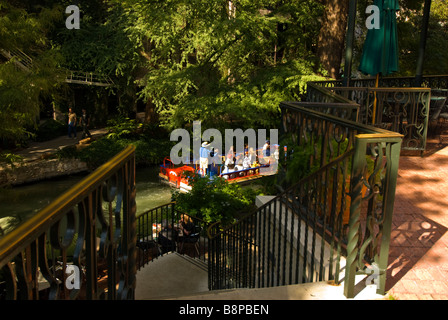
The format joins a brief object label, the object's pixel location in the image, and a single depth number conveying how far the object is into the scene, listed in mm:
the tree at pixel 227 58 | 16812
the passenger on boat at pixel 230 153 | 19811
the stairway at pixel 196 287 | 3770
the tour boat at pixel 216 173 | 19547
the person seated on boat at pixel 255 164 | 21058
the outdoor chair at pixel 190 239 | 11367
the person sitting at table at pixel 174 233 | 11477
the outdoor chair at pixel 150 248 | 11359
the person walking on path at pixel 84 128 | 27016
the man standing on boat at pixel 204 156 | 17906
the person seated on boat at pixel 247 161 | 20562
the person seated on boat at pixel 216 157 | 18758
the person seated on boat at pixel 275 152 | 18059
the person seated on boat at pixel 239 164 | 20328
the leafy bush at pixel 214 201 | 12367
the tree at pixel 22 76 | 11727
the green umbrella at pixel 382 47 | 9539
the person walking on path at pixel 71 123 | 26761
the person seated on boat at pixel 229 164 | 19953
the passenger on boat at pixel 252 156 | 20891
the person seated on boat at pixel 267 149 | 20703
